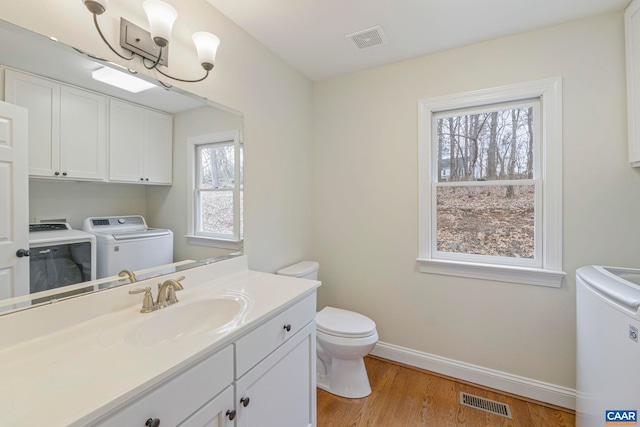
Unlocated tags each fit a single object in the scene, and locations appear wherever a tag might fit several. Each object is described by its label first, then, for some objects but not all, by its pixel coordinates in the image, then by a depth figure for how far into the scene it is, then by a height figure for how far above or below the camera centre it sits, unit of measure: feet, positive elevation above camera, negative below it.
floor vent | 5.53 -4.02
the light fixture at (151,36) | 3.68 +2.47
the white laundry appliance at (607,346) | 3.19 -1.82
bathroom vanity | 2.09 -1.37
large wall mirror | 2.96 +0.42
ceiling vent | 5.77 +3.87
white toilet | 5.75 -2.95
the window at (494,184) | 5.67 +0.68
